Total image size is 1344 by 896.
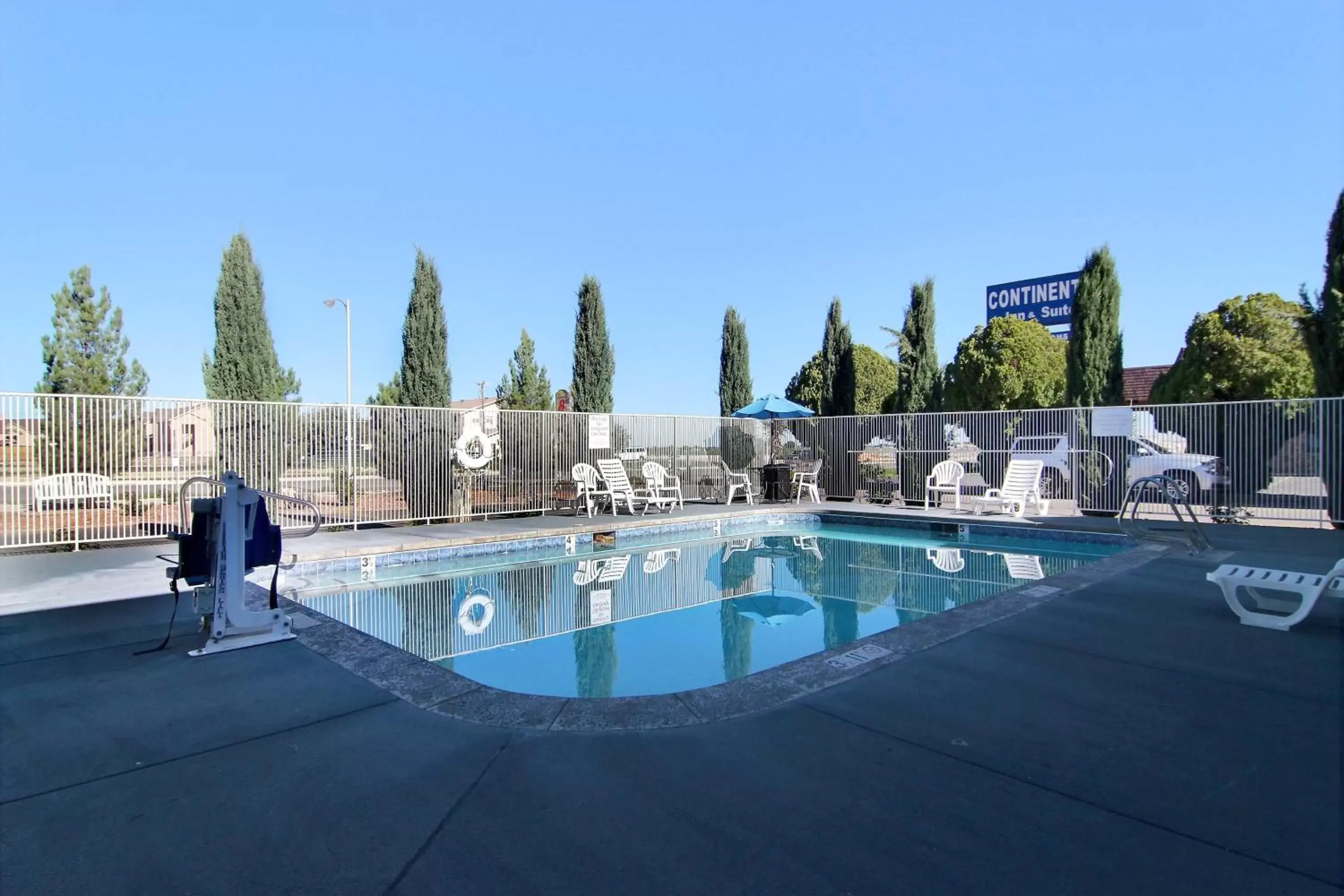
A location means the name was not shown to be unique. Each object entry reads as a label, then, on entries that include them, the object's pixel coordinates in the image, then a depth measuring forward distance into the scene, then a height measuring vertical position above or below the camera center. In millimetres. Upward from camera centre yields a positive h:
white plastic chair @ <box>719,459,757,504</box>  13820 -802
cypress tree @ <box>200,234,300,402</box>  10789 +1853
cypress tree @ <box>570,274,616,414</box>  14422 +1850
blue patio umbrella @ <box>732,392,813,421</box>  14555 +714
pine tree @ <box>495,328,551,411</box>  23750 +2409
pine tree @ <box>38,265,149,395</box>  12008 +1901
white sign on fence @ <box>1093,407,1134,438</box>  11141 +276
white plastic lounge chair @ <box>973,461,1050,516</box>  11070 -828
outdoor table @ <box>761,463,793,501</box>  14344 -792
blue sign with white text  28844 +6172
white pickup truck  10516 -403
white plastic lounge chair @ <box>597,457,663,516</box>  11891 -600
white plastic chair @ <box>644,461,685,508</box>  12547 -713
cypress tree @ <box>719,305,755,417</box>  17016 +1921
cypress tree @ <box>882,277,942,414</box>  15367 +1969
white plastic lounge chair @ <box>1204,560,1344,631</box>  3887 -873
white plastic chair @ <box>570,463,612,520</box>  11680 -699
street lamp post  9562 +17
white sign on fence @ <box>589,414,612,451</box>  12500 +239
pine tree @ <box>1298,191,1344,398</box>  9758 +1657
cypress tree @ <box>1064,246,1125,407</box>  12891 +1896
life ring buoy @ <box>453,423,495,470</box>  10922 -20
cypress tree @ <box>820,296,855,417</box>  16344 +1799
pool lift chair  3719 -621
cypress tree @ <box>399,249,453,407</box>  12047 +1833
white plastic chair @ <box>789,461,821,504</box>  14422 -813
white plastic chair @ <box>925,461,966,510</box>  12609 -678
